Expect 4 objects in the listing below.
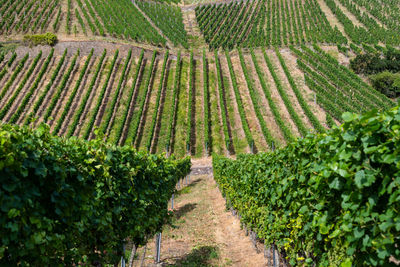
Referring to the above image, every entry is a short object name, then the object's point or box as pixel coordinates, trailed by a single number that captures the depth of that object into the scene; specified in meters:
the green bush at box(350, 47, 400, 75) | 51.19
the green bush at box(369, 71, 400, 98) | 47.38
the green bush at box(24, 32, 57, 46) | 48.47
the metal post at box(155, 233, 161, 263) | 9.50
